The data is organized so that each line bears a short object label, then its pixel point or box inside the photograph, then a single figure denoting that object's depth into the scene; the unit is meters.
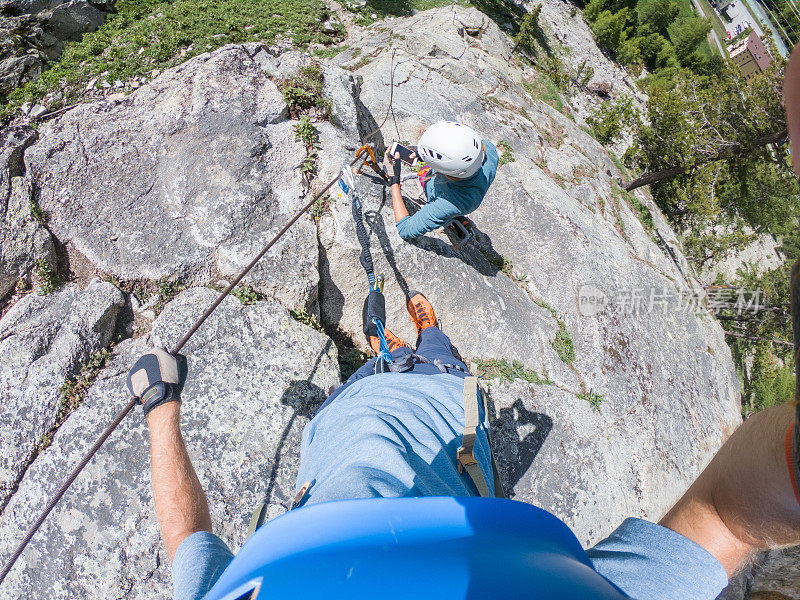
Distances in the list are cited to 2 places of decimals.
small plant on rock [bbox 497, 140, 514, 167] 8.05
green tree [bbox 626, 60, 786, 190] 11.56
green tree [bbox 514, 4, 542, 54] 17.95
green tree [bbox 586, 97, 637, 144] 14.35
